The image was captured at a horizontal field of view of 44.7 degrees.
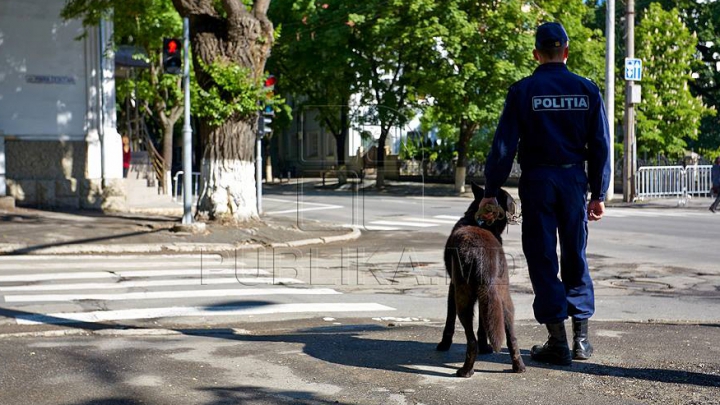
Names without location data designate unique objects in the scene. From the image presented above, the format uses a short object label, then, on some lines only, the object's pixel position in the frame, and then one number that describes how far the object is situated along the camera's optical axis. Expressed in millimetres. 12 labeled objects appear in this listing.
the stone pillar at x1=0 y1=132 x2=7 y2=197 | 19547
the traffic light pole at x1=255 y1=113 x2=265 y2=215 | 21378
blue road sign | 28906
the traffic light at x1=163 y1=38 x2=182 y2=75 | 16484
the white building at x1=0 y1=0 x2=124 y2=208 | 20156
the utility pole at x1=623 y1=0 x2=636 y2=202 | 29281
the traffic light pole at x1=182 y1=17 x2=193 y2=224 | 16438
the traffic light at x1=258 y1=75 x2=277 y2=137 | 17345
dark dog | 5305
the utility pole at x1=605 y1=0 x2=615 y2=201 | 29500
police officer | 5664
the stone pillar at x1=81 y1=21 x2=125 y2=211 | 21031
